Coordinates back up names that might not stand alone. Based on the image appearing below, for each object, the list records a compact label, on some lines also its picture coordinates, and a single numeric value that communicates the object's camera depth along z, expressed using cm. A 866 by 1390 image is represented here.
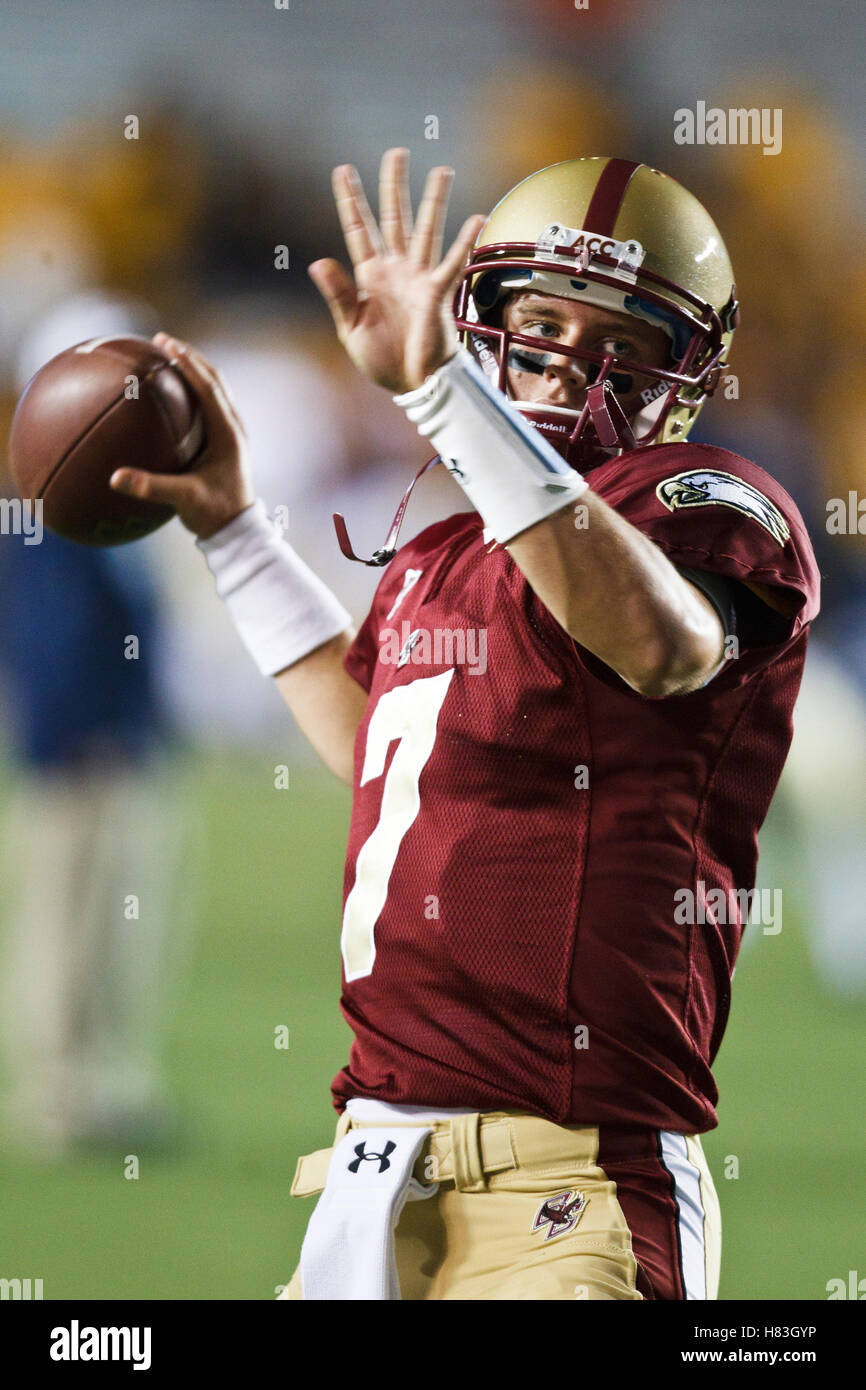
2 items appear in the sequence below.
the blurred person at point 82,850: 650
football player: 263
